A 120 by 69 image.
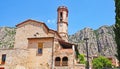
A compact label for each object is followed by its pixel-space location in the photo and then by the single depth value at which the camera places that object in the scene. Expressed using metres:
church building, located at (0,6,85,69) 13.23
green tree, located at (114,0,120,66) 8.88
